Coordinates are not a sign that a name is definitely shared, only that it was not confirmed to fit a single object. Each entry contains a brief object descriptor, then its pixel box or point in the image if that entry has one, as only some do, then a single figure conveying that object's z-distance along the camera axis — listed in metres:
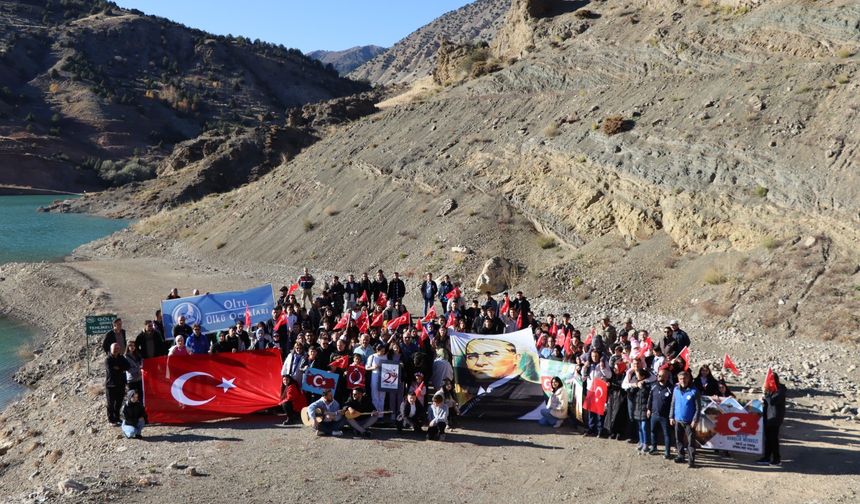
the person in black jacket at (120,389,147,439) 11.22
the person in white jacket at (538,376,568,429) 11.89
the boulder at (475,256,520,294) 24.56
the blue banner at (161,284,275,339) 15.20
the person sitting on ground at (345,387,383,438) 11.44
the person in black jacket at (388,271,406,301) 19.16
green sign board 15.14
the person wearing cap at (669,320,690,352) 13.03
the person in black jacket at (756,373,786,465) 10.06
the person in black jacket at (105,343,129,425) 11.75
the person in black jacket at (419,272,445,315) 19.64
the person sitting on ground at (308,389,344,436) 11.35
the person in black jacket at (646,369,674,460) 10.29
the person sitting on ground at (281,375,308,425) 11.84
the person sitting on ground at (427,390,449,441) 11.32
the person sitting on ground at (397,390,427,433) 11.54
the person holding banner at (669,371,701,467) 10.02
